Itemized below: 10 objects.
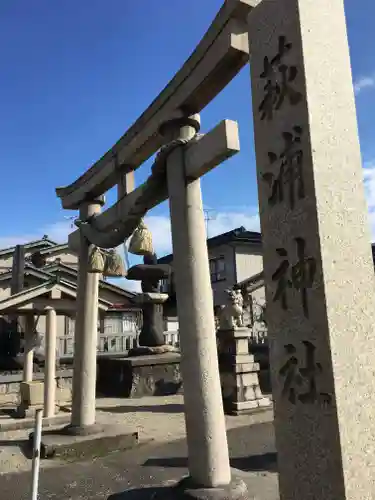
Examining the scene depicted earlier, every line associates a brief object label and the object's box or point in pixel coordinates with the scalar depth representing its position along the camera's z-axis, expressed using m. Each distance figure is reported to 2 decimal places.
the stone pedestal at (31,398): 8.60
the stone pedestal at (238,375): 9.23
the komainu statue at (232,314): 10.09
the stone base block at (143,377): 11.94
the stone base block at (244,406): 9.06
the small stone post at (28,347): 9.41
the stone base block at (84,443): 5.78
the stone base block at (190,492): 3.47
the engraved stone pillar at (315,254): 2.06
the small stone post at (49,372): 7.94
